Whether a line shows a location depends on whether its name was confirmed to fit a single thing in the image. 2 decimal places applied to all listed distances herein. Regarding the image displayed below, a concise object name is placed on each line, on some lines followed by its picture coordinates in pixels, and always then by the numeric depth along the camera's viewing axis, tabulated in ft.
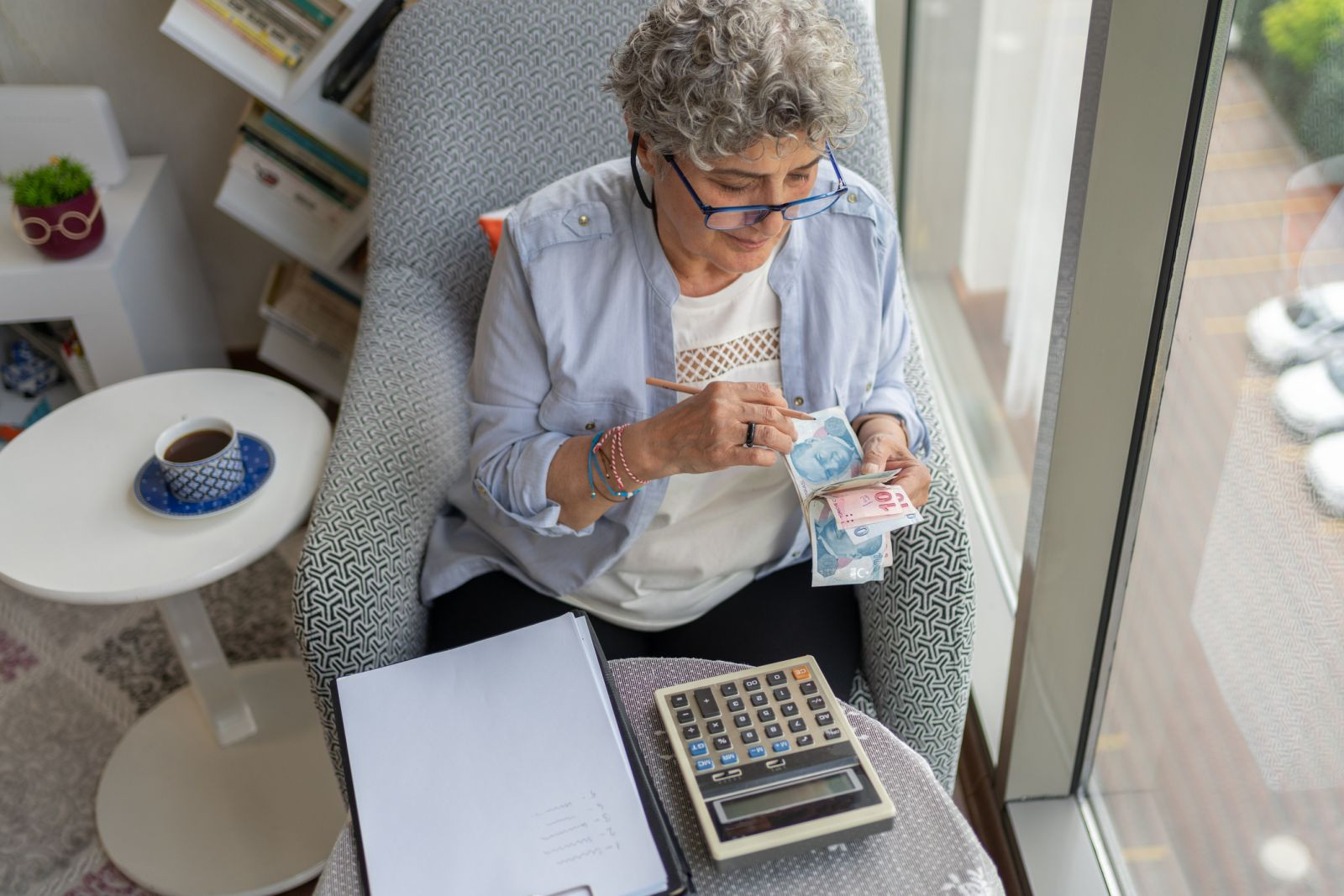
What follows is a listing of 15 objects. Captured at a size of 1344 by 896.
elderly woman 3.83
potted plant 6.23
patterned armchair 4.22
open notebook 2.97
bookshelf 6.37
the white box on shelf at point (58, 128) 6.89
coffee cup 4.81
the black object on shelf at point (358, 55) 6.58
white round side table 4.76
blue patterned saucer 4.91
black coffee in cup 4.98
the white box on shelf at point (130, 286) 6.46
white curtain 5.44
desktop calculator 3.03
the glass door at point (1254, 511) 2.99
